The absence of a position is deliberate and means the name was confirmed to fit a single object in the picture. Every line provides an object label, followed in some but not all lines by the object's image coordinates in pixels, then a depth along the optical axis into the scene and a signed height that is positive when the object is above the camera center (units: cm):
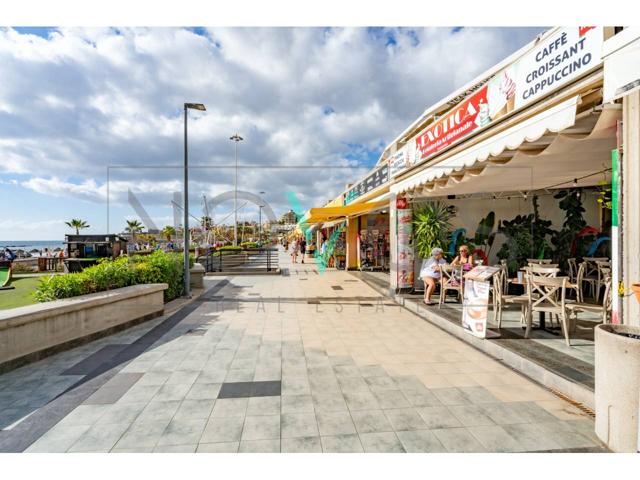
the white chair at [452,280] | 682 -89
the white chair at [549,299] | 426 -86
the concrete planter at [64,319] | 409 -125
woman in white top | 719 -78
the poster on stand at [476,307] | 468 -104
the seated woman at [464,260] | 670 -45
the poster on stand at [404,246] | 845 -18
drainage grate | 292 -161
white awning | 331 +124
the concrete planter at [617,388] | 229 -112
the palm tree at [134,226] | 5207 +228
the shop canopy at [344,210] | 996 +95
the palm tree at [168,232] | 4537 +111
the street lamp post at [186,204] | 849 +100
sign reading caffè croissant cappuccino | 329 +210
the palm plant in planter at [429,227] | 812 +32
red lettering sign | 545 +223
